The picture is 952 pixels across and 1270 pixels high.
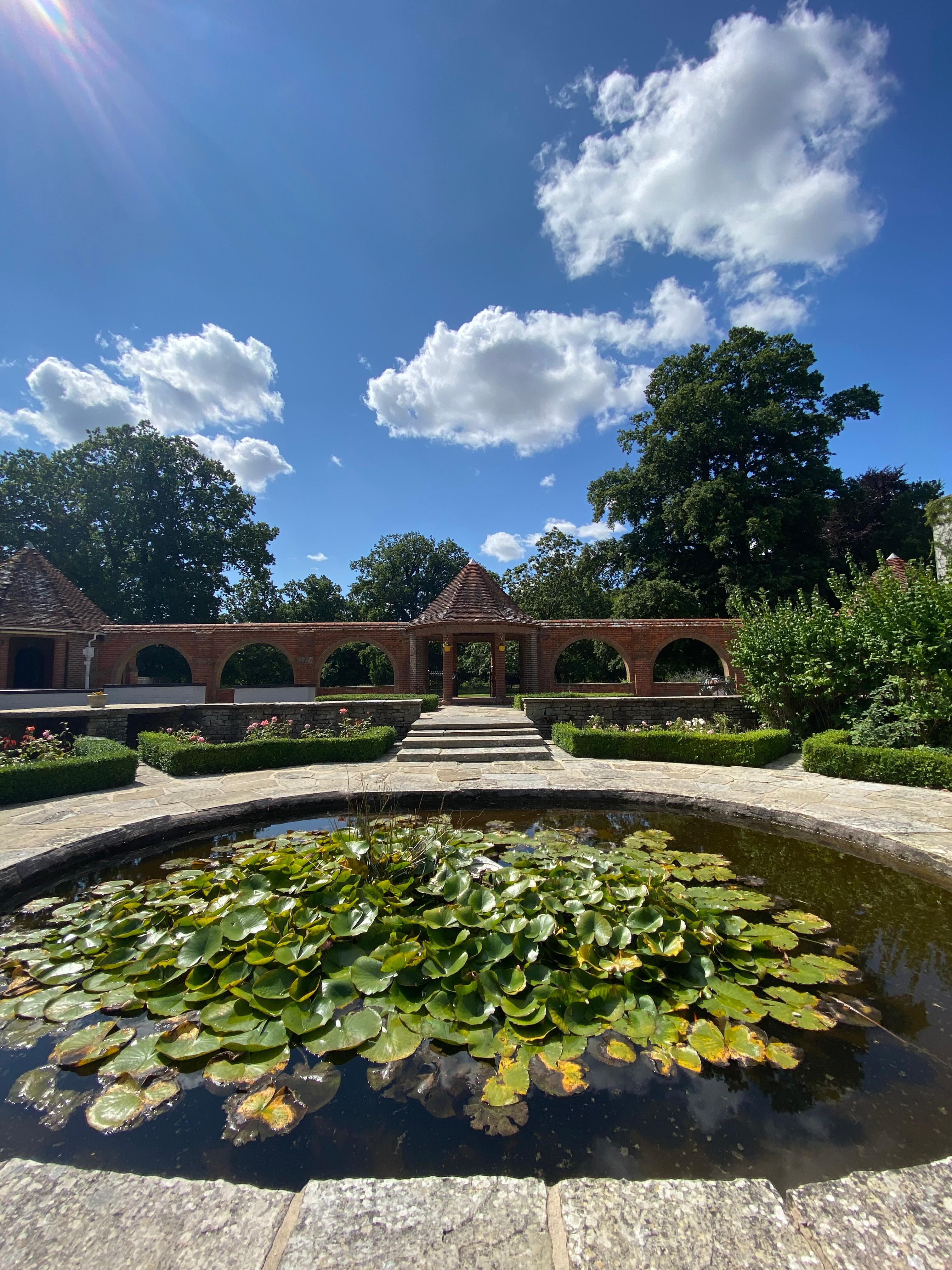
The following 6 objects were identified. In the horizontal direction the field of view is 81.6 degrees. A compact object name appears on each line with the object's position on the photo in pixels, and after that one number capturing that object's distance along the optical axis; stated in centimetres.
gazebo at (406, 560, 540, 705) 1620
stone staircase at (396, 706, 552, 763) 957
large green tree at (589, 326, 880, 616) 2356
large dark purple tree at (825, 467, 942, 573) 2728
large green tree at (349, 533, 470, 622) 3588
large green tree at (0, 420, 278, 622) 2875
